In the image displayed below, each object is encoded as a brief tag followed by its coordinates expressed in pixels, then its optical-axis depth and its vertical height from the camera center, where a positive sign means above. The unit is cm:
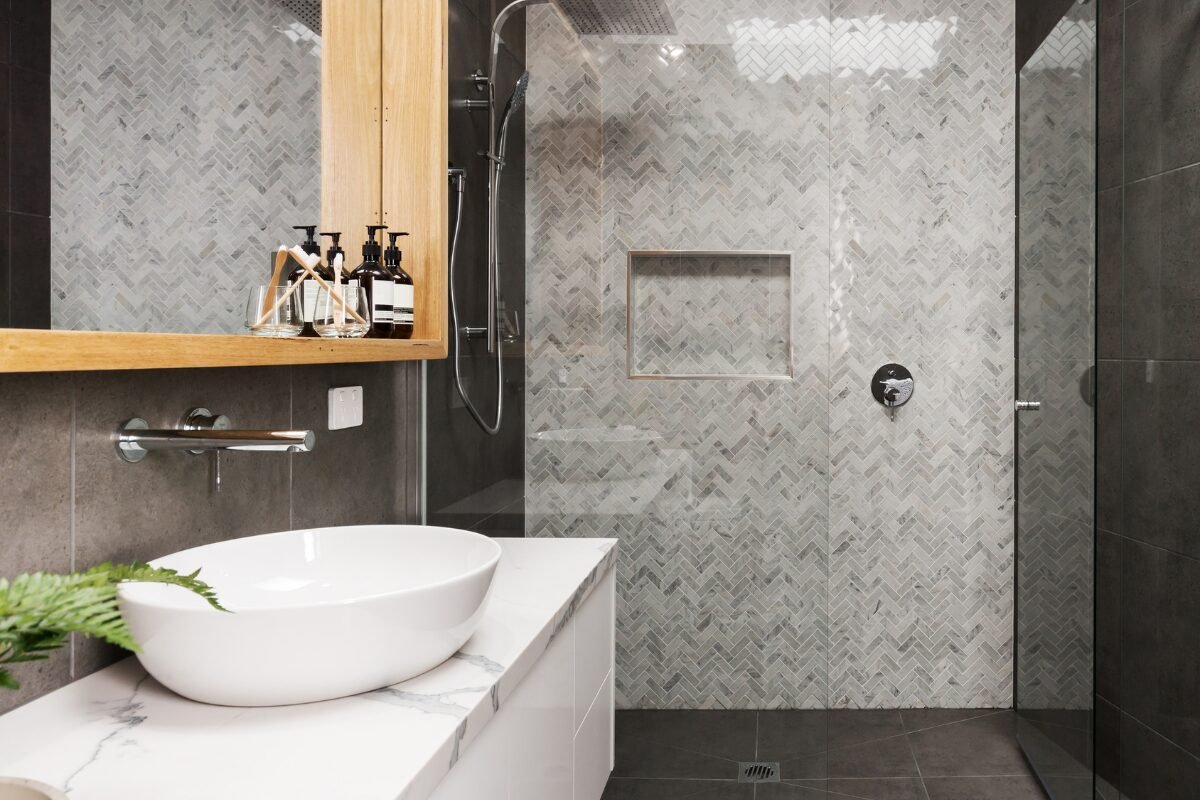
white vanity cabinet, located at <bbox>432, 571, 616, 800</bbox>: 112 -54
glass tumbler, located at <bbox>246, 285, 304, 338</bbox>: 135 +13
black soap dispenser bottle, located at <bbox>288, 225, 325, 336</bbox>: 144 +17
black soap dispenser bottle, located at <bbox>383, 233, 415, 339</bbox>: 172 +20
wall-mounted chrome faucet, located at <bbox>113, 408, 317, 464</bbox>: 116 -6
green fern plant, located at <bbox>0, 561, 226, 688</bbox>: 51 -13
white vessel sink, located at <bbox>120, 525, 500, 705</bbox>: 91 -27
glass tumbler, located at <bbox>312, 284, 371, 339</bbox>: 147 +14
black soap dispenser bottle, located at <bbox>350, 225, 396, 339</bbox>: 166 +22
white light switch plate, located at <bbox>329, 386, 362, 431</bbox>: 175 -3
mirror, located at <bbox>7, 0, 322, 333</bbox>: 97 +32
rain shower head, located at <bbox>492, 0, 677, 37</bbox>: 206 +92
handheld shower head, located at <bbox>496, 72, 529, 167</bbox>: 211 +73
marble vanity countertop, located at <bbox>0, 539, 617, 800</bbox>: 82 -37
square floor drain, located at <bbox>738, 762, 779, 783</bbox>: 209 -92
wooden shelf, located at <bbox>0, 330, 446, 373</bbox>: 81 +5
